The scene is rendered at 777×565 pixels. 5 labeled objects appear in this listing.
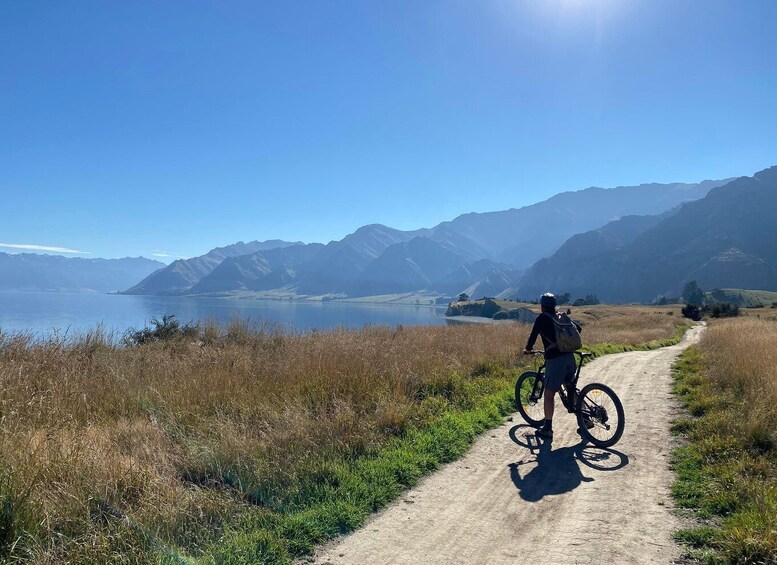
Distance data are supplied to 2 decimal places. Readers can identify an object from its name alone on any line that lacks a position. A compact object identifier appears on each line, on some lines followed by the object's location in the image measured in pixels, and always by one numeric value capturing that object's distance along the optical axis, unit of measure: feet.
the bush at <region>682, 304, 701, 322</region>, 193.77
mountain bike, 22.04
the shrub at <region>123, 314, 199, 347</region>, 43.80
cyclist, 23.18
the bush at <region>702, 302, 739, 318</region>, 178.84
